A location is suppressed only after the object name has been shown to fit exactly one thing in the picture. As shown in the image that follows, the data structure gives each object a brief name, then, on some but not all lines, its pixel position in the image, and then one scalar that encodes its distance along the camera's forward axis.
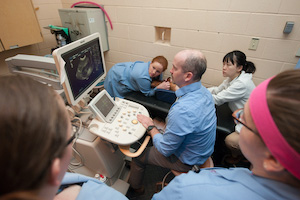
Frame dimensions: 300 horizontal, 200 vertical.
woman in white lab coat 1.60
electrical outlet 1.75
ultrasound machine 1.03
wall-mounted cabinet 1.66
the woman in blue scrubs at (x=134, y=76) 1.97
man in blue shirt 1.04
